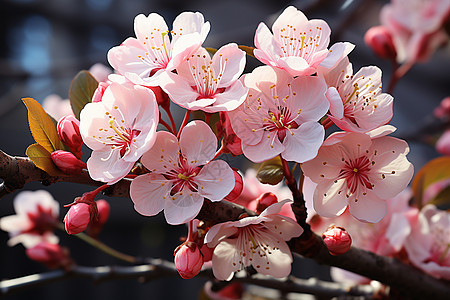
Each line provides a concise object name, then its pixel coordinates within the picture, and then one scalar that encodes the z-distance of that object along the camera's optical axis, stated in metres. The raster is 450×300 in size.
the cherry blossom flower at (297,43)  0.52
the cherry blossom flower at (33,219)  0.65
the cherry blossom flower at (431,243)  0.58
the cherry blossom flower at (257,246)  0.53
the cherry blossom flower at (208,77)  0.53
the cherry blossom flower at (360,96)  0.53
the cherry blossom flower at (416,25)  0.94
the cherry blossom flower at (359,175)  0.53
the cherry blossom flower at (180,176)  0.52
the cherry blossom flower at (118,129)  0.52
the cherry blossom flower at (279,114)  0.52
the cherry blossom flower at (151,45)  0.54
